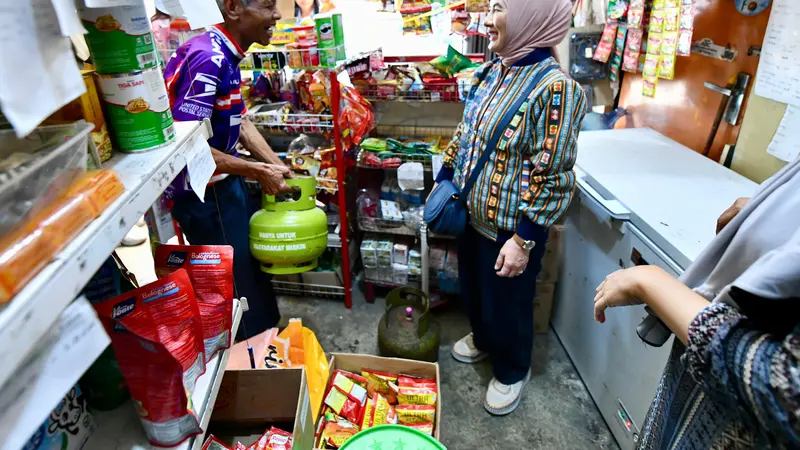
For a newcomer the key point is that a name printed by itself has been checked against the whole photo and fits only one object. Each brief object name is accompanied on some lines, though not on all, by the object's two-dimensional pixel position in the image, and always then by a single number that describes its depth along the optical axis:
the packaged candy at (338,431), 1.69
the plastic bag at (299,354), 1.87
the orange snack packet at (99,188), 0.61
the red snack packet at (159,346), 0.77
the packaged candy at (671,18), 1.92
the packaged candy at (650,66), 2.13
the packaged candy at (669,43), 1.96
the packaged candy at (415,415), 1.76
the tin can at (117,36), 0.72
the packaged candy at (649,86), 2.16
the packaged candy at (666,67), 2.01
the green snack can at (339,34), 2.17
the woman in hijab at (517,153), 1.50
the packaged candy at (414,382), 1.88
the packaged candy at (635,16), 2.12
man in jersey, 1.64
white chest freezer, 1.50
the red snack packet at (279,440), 1.31
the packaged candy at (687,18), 1.85
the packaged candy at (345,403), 1.78
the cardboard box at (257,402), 1.45
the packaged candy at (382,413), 1.79
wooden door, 1.78
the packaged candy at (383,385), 1.89
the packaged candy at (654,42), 2.08
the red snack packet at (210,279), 0.96
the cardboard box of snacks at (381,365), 1.93
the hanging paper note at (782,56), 1.53
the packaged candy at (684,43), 1.87
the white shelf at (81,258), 0.45
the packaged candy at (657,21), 2.03
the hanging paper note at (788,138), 1.55
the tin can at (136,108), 0.76
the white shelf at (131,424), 0.86
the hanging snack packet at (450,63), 2.35
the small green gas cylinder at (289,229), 2.09
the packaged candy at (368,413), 1.77
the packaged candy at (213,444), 1.24
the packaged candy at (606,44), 2.36
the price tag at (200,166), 0.92
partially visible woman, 0.60
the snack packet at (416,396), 1.82
